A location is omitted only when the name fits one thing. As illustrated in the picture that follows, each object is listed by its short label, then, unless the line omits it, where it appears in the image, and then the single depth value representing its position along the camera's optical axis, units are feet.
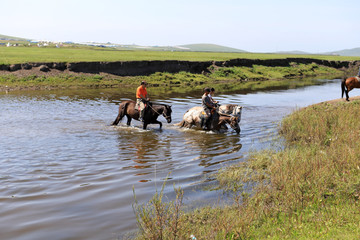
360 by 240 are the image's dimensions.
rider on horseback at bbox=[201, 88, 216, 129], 55.88
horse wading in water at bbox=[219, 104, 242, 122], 57.41
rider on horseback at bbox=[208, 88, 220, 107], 56.12
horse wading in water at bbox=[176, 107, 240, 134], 55.93
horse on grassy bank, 84.07
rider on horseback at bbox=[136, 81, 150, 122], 58.54
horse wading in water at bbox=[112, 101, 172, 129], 59.36
